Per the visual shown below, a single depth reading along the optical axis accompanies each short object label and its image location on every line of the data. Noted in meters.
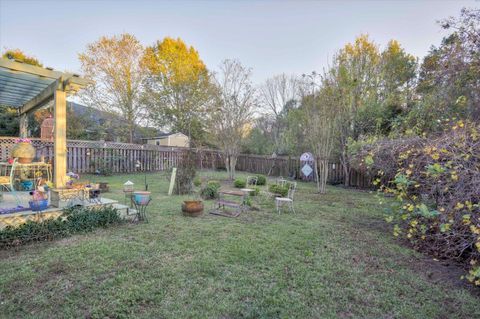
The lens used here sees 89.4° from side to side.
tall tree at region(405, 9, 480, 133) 4.52
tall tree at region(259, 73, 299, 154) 21.09
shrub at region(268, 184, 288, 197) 7.07
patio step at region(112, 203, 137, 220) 4.46
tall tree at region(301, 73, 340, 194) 8.66
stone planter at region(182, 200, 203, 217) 4.97
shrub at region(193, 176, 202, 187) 8.36
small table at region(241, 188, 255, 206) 6.14
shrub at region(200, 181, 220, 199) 7.05
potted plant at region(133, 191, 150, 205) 4.55
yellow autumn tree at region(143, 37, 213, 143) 17.64
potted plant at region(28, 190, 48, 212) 3.56
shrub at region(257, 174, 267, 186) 10.19
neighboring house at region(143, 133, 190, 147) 19.05
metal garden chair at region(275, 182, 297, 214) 5.56
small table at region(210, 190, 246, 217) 5.27
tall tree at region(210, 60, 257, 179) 10.96
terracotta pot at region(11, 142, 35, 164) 4.49
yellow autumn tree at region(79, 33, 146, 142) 14.82
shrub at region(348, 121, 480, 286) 2.58
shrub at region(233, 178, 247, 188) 8.68
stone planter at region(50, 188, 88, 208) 3.93
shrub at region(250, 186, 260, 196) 7.54
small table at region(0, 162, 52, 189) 5.83
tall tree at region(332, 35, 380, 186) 9.91
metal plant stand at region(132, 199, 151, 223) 4.57
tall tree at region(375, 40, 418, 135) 13.97
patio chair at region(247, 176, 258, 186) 10.29
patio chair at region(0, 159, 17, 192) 4.37
